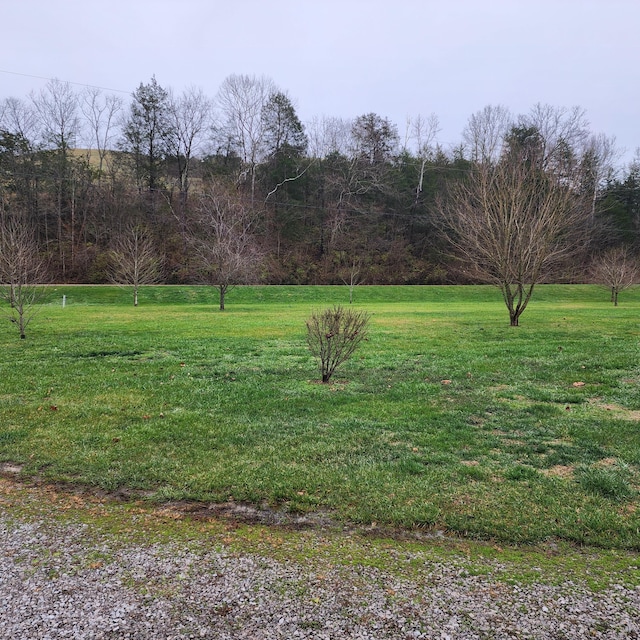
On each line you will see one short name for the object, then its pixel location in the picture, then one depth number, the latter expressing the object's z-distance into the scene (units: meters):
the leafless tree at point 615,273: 29.92
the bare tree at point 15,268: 13.35
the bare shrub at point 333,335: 7.61
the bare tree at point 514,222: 15.00
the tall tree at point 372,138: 53.06
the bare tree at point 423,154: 53.89
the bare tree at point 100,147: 48.75
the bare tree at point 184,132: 48.62
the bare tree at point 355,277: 43.00
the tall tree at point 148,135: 47.50
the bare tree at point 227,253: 25.11
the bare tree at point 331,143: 53.94
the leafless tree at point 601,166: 49.50
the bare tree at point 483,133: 53.47
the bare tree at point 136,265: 27.55
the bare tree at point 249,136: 47.72
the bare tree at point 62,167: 43.88
